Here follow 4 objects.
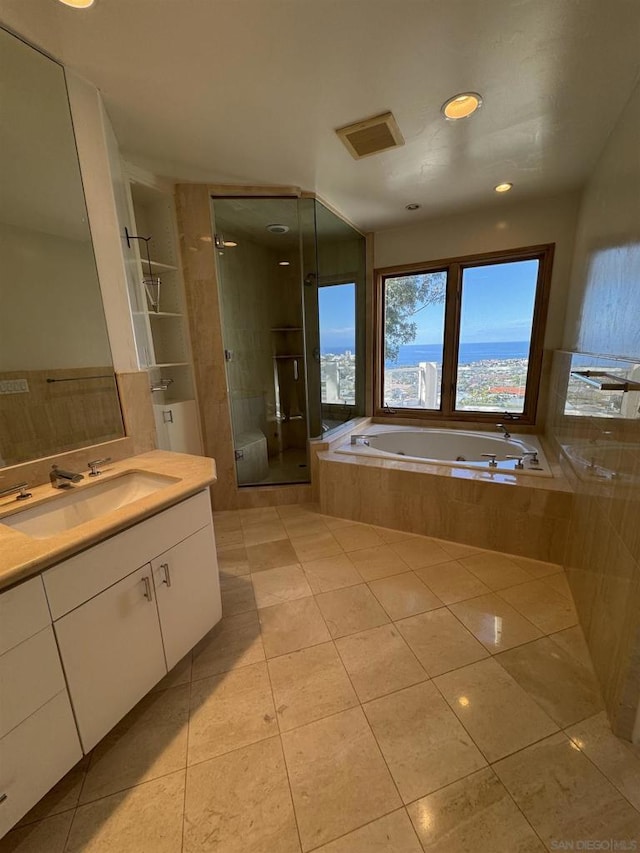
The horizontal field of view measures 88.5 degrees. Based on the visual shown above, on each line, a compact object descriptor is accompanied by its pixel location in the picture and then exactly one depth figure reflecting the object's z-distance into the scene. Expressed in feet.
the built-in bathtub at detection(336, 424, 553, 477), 9.05
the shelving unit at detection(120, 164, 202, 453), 7.09
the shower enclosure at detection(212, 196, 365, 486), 8.81
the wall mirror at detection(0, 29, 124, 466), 4.35
